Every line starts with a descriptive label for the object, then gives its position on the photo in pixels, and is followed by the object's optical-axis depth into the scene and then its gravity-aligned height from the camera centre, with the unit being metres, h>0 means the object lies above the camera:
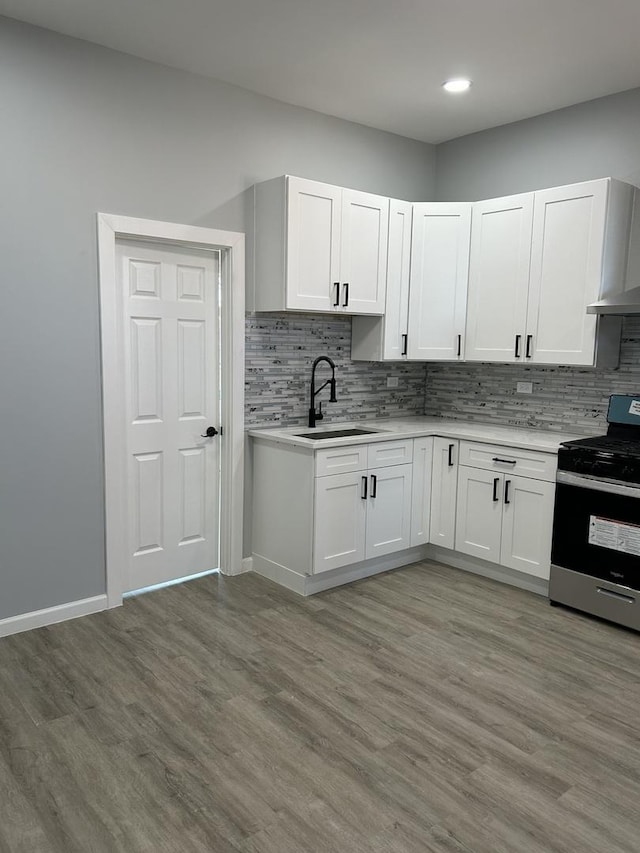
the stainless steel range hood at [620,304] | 3.36 +0.25
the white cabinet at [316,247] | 3.69 +0.58
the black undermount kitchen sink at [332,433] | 4.02 -0.55
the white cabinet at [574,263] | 3.65 +0.50
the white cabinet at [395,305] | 4.20 +0.28
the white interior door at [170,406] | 3.61 -0.36
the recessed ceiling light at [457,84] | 3.60 +1.46
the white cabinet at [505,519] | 3.73 -1.00
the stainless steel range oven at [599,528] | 3.31 -0.91
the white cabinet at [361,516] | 3.74 -1.00
